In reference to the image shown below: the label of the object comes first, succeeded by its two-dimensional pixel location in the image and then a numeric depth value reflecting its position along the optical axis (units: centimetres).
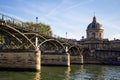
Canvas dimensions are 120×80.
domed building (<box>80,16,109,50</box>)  8209
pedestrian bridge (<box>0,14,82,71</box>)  2394
